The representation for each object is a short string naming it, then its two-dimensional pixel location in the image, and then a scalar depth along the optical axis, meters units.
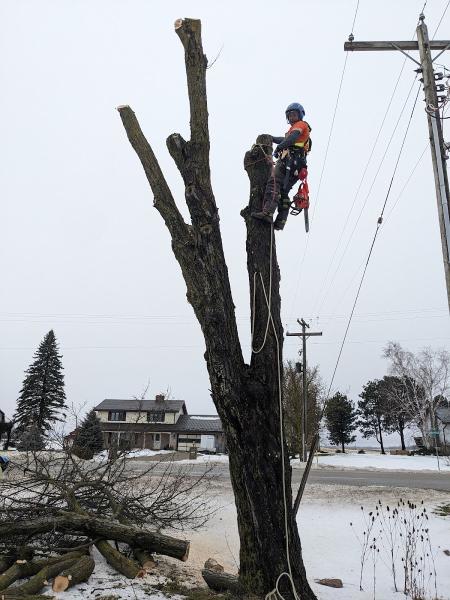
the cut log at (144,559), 5.07
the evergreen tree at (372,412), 53.19
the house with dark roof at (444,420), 43.22
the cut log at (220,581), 4.23
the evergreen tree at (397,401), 39.86
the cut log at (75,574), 4.29
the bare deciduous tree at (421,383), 37.45
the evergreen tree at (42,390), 36.81
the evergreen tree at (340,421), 50.12
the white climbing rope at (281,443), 3.74
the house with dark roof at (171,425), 44.12
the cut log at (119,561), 4.75
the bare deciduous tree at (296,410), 31.86
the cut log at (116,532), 5.03
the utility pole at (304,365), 24.62
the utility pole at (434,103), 5.91
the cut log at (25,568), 4.21
